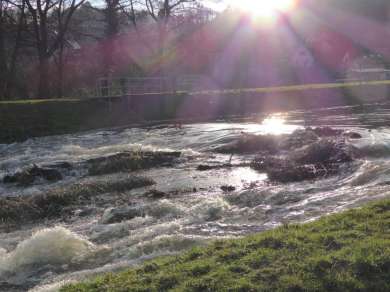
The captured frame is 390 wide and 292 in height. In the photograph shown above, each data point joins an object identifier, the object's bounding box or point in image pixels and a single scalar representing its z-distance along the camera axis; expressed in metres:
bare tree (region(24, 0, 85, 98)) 38.25
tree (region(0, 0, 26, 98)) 38.59
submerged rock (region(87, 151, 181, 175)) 14.83
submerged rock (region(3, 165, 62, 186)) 13.71
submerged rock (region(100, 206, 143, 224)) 9.53
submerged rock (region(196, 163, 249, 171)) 14.61
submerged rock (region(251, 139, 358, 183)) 12.60
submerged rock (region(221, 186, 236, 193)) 11.58
